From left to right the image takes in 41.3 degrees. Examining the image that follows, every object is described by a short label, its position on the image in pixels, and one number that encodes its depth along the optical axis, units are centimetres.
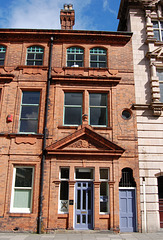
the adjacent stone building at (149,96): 1101
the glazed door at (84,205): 1060
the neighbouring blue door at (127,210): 1068
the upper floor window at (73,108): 1214
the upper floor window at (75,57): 1323
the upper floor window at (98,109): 1220
